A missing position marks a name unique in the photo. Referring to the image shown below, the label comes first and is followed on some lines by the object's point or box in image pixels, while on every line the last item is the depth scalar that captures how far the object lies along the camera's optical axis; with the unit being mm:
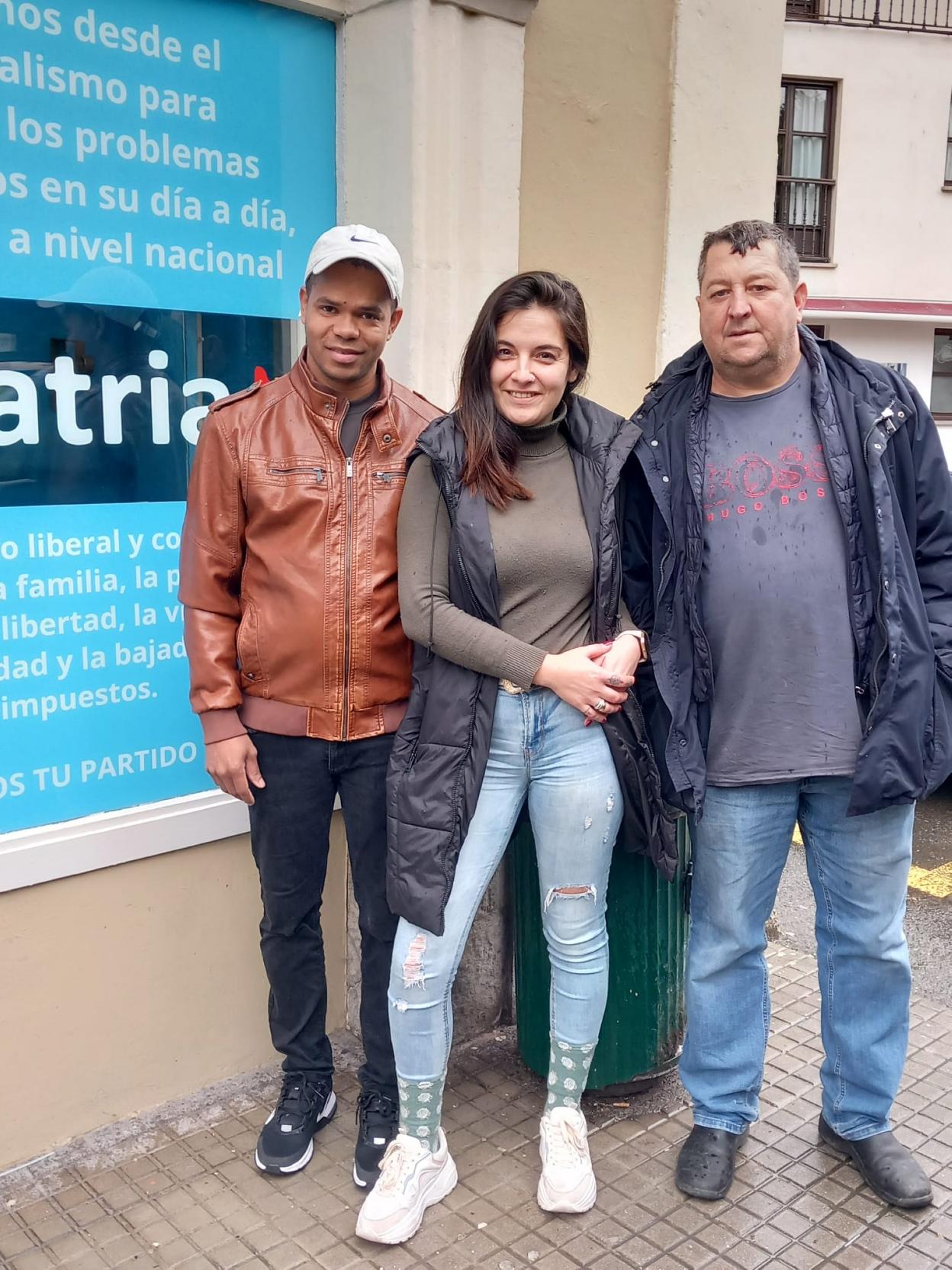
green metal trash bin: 3031
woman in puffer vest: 2494
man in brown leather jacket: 2568
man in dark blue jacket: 2529
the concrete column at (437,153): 3055
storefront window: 2695
